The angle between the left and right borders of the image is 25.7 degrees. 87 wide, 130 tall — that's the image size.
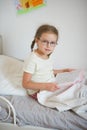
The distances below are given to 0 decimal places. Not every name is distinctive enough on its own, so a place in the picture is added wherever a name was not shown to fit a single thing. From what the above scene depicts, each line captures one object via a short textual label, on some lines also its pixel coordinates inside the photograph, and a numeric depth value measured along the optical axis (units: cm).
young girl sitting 113
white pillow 127
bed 99
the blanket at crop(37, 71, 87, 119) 100
